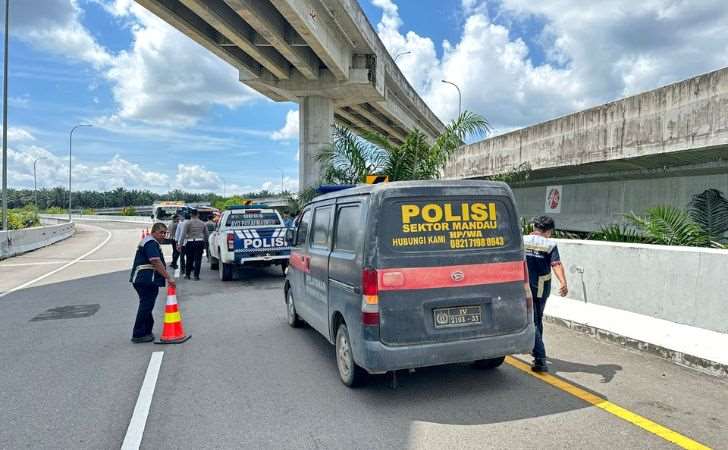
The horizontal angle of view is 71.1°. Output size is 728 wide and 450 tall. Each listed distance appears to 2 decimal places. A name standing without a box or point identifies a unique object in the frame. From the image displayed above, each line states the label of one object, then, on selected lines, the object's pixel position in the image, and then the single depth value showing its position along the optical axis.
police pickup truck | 12.50
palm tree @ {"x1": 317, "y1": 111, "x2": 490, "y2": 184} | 14.58
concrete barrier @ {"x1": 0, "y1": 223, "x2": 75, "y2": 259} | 20.20
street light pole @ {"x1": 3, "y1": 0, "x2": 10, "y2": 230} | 21.92
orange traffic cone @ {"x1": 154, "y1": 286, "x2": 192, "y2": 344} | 6.79
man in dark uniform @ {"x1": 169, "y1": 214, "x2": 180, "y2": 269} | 14.64
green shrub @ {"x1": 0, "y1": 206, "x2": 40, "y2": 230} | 30.72
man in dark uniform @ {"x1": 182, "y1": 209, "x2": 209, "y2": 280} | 13.00
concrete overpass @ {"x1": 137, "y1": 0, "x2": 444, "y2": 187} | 16.75
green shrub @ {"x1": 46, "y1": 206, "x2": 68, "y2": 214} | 92.94
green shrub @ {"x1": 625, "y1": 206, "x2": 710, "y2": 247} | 8.05
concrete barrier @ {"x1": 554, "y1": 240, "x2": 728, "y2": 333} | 5.93
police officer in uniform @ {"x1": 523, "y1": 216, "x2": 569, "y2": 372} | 5.28
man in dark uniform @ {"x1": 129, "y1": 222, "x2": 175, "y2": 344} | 6.84
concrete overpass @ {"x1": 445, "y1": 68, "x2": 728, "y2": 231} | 8.61
